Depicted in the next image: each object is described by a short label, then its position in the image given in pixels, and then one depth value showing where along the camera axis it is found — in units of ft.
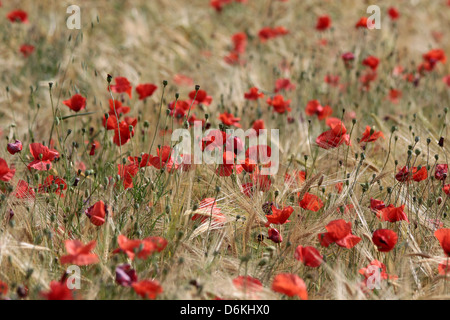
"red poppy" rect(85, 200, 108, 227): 11.59
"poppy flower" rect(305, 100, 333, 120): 19.56
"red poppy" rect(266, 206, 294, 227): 12.30
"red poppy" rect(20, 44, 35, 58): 23.99
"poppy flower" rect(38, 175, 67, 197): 13.84
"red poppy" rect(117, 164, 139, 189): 13.93
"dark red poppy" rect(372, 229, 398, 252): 11.32
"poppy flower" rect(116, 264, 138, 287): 10.18
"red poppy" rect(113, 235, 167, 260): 10.40
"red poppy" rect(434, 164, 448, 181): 14.46
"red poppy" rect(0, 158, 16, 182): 12.79
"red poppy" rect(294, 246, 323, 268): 11.05
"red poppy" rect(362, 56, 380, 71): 22.11
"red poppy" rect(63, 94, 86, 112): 15.85
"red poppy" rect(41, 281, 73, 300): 9.72
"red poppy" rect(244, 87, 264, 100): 19.40
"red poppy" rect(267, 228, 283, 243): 12.45
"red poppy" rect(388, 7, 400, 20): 27.63
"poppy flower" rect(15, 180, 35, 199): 13.48
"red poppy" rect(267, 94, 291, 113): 18.72
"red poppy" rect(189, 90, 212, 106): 17.66
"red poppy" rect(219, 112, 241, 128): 16.48
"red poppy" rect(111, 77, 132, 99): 17.48
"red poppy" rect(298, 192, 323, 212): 13.00
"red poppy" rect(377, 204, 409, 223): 12.30
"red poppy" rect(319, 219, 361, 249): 11.35
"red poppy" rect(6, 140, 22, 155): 13.94
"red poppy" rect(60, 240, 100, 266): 9.93
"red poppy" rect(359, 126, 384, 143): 14.84
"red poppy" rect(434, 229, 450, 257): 11.28
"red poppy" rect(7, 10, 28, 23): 24.43
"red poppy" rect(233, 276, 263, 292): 10.46
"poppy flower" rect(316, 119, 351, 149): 14.60
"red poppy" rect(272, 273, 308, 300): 9.93
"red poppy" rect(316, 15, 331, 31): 25.75
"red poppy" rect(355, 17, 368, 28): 23.39
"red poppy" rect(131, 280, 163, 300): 9.88
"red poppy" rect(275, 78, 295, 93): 22.27
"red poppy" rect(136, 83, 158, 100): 17.94
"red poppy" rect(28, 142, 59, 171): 13.65
